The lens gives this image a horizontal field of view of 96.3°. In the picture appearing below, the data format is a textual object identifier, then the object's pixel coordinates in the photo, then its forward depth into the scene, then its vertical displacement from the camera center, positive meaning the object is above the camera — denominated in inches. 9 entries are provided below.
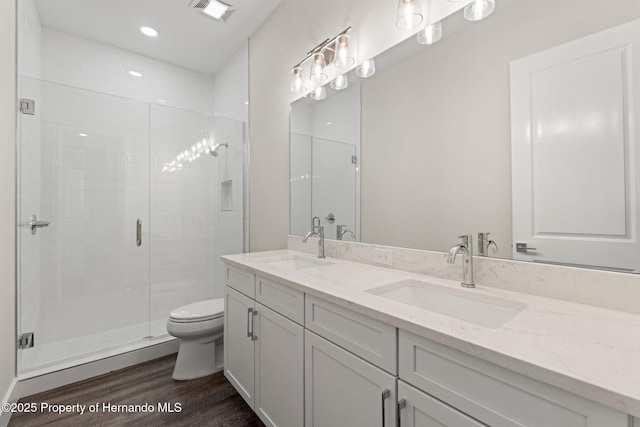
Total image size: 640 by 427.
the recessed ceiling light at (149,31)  100.5 +65.9
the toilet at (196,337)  75.2 -32.8
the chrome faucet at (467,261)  42.3 -6.8
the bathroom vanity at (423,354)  21.1 -13.5
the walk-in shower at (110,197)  82.8 +7.2
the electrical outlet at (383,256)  57.1 -8.2
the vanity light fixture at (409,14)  51.6 +36.6
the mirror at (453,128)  39.4 +15.6
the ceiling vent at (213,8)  88.1 +65.8
